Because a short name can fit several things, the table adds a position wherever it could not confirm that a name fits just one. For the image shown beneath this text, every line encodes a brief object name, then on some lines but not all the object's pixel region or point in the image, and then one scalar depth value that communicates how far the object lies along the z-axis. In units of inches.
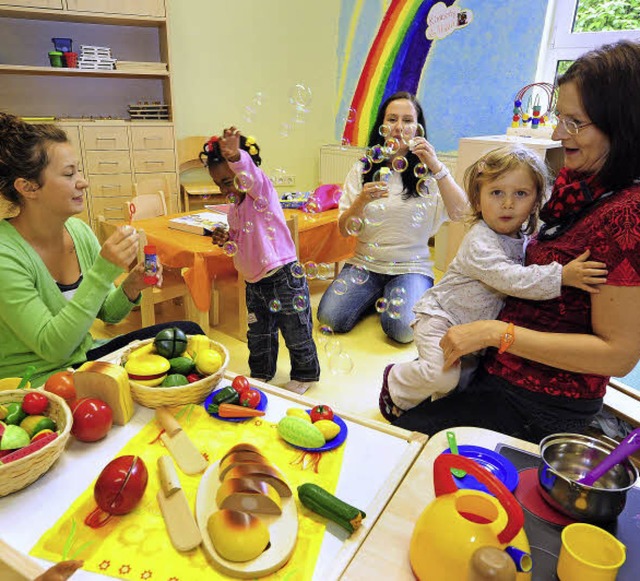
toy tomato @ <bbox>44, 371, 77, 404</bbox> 39.8
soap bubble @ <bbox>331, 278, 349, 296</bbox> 107.2
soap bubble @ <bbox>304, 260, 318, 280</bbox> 85.0
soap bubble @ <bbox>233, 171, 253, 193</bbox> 67.5
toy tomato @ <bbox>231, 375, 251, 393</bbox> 41.9
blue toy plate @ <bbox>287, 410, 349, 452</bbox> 36.2
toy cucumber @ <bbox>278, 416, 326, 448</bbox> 36.1
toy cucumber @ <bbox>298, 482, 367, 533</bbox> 29.2
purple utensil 29.6
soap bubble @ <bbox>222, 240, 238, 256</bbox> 75.7
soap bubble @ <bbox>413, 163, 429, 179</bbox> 82.1
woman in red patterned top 40.9
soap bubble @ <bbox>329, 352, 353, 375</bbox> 90.0
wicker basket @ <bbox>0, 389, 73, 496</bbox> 30.6
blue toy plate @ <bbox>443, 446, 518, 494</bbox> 31.0
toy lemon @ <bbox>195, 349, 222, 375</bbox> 42.8
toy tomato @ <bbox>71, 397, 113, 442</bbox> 36.0
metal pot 28.4
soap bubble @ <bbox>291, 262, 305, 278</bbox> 78.9
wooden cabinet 146.6
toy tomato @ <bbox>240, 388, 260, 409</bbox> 40.7
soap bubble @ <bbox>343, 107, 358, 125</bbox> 167.6
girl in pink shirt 68.2
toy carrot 39.4
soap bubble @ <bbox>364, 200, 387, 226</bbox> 103.4
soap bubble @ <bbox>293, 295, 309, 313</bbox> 80.8
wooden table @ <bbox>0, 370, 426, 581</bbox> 28.5
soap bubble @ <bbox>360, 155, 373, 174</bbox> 97.8
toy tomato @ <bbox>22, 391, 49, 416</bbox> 36.0
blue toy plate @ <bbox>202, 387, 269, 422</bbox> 39.6
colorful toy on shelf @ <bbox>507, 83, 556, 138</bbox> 131.0
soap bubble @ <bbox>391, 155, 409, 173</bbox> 80.3
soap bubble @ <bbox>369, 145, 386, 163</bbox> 79.0
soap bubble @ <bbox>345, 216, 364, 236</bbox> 86.0
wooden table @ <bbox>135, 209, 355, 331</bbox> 88.3
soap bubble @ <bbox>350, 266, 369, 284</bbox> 108.8
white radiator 179.6
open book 96.7
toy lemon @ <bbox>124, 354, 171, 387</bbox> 40.6
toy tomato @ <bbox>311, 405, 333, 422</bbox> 38.6
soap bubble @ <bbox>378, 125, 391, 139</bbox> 89.1
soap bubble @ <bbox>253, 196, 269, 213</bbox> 72.3
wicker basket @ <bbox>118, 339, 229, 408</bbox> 39.6
